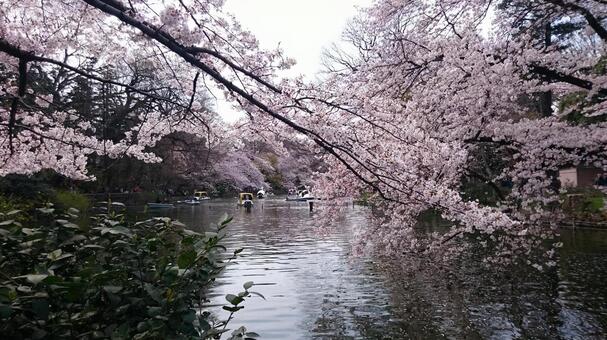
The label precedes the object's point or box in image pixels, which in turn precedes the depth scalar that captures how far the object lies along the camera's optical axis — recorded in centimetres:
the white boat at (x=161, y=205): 3111
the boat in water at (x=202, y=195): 4598
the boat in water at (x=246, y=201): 3359
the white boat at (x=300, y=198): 4558
